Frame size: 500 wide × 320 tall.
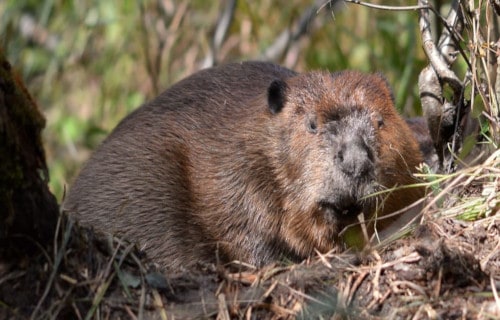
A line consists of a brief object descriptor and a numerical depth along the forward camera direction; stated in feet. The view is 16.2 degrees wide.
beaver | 26.37
